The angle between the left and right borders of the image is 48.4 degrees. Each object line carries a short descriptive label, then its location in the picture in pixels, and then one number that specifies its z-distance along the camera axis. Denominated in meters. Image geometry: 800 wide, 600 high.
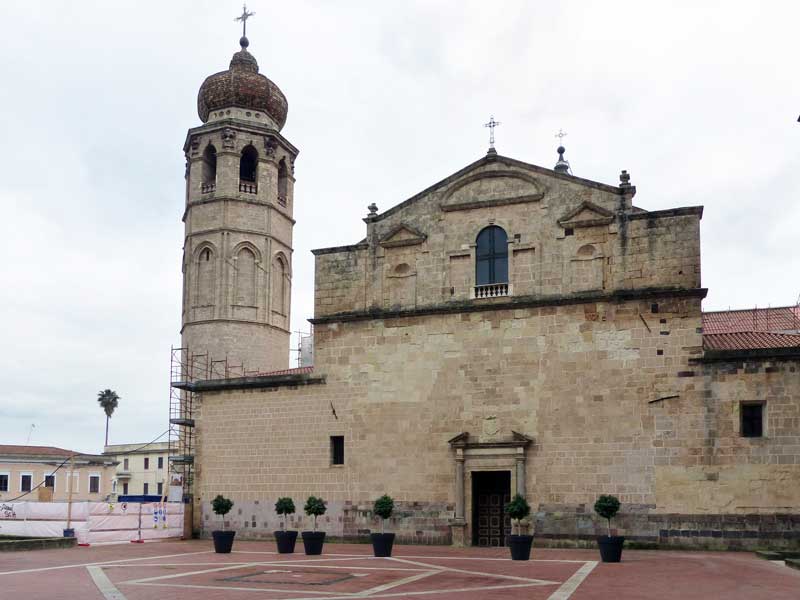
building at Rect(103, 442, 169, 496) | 78.19
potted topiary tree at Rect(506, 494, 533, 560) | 22.66
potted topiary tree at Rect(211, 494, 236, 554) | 25.42
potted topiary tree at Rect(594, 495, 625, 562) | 22.11
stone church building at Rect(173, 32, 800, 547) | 26.11
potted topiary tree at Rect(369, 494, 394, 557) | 24.20
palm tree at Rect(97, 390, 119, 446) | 100.75
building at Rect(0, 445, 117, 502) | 63.53
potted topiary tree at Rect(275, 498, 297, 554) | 25.42
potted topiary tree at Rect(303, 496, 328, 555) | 24.84
